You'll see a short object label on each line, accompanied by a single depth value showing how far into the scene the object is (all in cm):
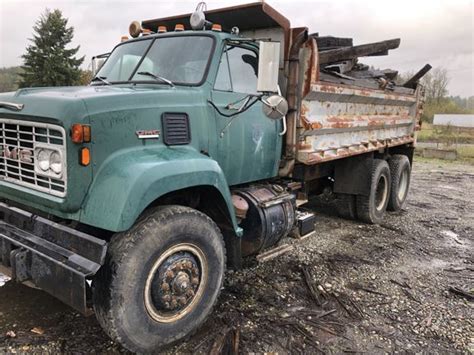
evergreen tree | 2908
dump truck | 264
